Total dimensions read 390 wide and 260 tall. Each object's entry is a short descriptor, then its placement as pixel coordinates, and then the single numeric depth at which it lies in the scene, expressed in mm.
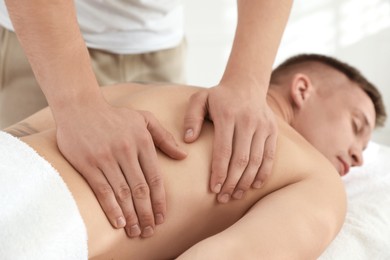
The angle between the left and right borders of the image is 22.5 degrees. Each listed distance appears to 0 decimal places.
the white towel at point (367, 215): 1407
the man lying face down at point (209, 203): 1202
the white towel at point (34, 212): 1103
